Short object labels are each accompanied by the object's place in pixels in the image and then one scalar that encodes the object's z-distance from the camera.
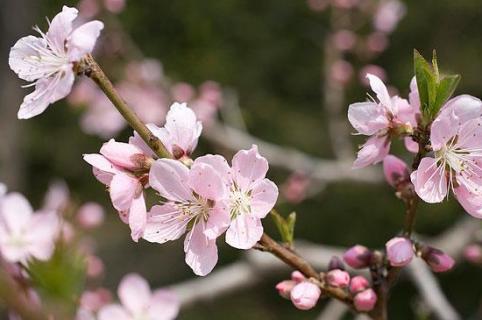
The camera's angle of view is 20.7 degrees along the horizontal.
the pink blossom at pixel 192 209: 0.48
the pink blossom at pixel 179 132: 0.49
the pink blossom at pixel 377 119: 0.49
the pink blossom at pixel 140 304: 0.61
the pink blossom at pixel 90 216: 0.94
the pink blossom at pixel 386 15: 1.34
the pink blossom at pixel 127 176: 0.48
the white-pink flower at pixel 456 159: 0.48
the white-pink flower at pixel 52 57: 0.49
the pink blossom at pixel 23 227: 0.59
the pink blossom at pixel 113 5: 1.15
